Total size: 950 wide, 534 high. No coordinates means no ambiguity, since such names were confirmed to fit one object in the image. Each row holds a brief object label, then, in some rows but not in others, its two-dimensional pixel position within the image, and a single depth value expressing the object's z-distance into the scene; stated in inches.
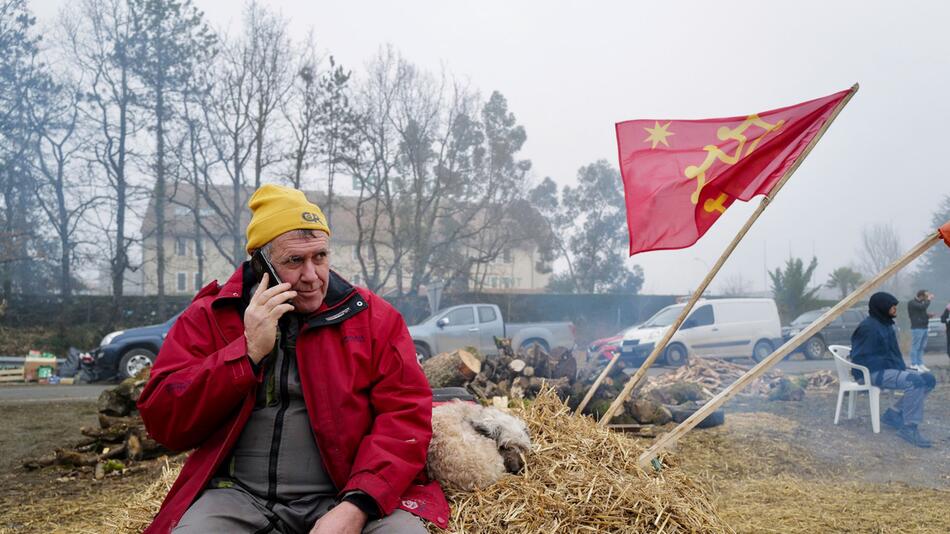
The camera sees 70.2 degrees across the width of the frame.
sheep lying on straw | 107.5
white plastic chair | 318.3
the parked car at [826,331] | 729.0
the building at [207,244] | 963.3
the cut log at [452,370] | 335.6
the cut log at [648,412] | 326.3
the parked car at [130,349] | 544.7
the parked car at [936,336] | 759.1
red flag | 152.9
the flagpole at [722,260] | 145.8
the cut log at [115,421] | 277.1
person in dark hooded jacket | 300.8
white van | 603.8
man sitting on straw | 86.4
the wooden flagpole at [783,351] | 125.7
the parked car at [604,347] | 579.2
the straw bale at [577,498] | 103.1
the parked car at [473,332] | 610.5
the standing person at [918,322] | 469.1
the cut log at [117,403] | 286.4
